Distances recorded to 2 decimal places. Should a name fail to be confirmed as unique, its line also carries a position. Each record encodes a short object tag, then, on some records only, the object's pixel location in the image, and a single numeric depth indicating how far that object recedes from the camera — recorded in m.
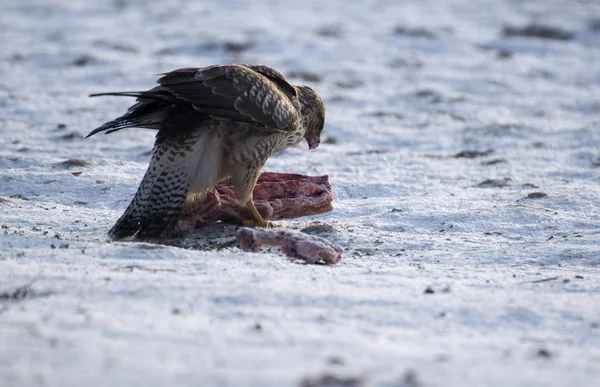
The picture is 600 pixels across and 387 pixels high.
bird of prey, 9.84
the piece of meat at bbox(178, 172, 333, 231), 10.74
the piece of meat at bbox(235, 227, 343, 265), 8.91
